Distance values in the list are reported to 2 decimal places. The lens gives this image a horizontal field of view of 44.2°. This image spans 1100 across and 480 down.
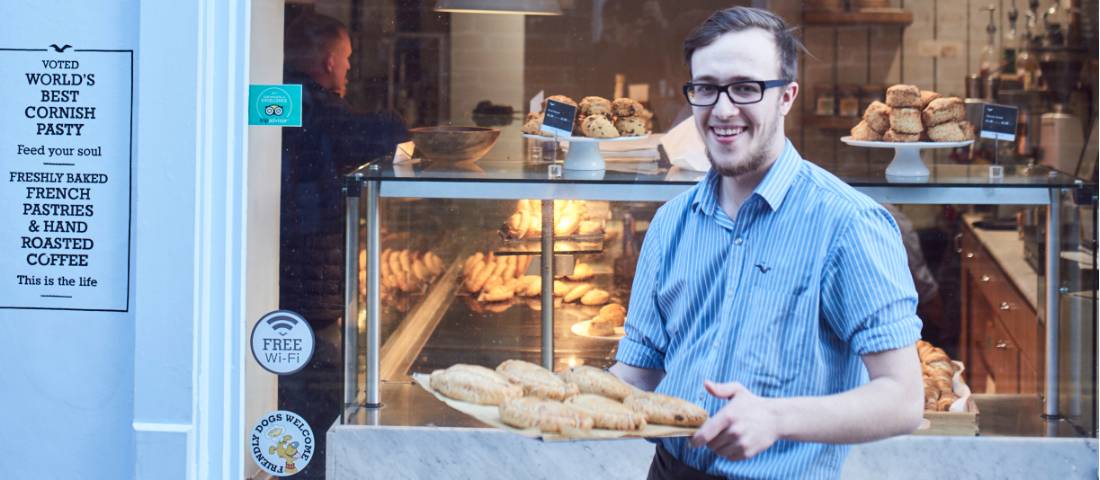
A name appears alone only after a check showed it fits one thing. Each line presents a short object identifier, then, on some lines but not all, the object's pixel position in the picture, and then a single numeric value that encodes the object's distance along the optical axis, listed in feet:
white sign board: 11.63
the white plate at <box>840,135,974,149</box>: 11.80
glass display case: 11.44
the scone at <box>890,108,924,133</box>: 11.98
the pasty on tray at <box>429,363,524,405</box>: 7.73
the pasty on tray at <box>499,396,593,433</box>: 7.22
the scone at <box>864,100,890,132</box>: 12.22
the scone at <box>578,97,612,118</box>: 12.33
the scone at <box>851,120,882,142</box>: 12.19
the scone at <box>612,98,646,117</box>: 12.42
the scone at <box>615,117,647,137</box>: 12.36
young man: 7.13
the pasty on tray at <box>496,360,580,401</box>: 7.80
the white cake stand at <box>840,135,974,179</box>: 11.71
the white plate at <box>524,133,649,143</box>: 12.06
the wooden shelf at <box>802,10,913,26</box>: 12.67
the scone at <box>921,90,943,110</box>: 12.15
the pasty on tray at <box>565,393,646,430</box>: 7.21
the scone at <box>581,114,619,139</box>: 12.14
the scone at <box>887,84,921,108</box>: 12.13
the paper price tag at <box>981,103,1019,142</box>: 11.99
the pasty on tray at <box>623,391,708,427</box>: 7.11
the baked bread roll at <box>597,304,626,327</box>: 12.22
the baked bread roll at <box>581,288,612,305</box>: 12.23
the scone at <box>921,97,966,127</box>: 12.01
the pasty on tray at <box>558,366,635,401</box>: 7.68
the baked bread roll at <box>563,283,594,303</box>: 12.27
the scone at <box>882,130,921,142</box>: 11.91
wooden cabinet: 11.73
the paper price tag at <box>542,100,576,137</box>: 12.17
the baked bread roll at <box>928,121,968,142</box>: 11.97
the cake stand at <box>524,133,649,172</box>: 12.05
